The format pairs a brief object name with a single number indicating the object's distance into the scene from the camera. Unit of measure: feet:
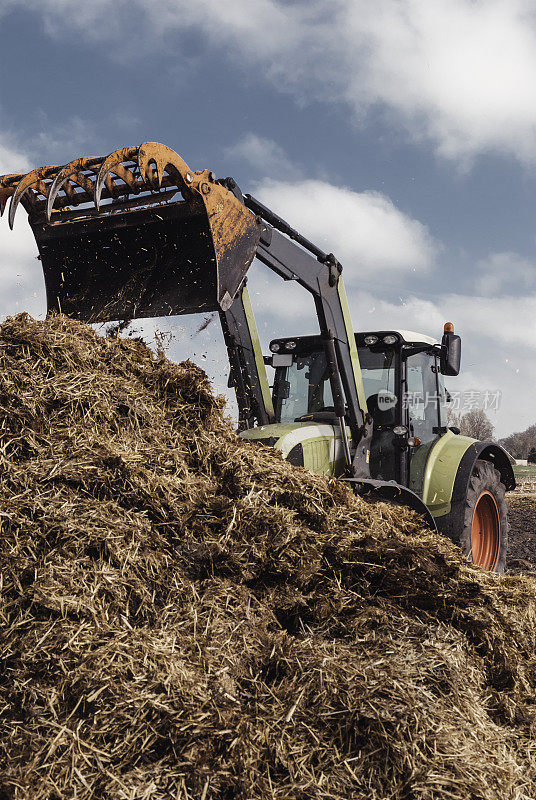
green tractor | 14.84
